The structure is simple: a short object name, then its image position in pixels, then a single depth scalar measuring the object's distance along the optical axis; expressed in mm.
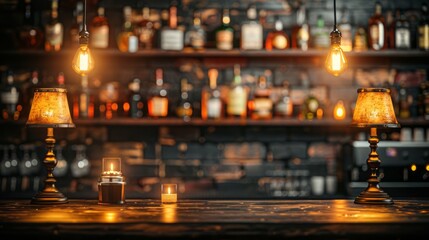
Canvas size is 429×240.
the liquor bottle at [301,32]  4410
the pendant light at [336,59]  2981
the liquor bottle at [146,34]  4414
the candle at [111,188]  2742
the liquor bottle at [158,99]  4387
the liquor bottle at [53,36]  4383
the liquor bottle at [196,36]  4422
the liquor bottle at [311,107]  4445
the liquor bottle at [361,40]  4418
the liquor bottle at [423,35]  4336
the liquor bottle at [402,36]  4340
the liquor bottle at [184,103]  4480
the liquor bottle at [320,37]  4344
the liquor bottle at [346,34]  4395
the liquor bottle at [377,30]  4336
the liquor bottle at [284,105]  4410
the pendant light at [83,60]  2945
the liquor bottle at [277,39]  4430
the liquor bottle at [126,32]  4438
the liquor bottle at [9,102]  4367
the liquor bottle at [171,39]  4355
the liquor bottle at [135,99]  4434
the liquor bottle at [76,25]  4503
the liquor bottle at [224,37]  4359
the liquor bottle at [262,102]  4375
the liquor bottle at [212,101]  4384
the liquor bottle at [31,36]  4418
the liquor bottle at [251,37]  4379
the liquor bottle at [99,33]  4355
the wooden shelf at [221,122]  4250
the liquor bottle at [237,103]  4375
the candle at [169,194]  2840
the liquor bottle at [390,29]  4398
